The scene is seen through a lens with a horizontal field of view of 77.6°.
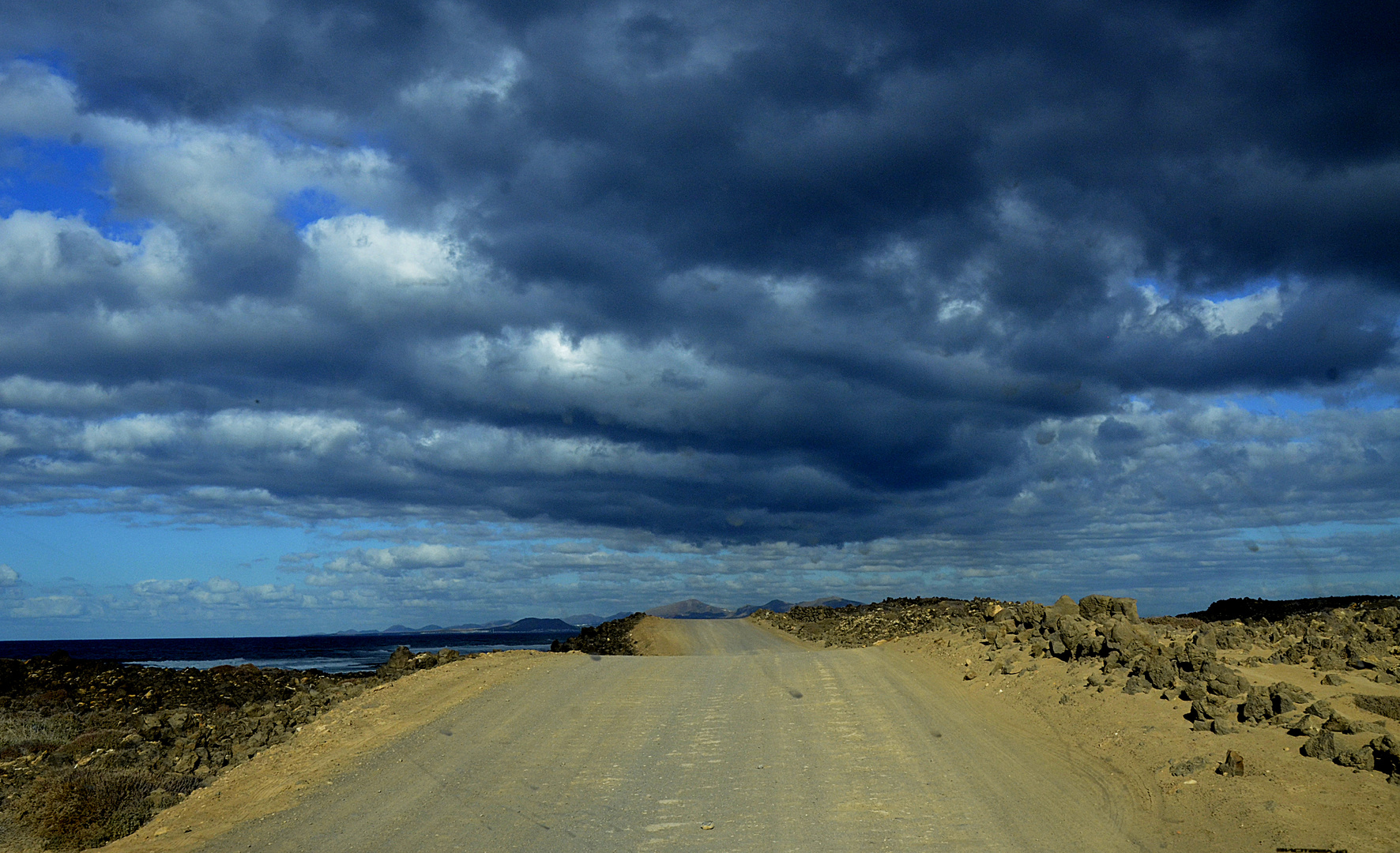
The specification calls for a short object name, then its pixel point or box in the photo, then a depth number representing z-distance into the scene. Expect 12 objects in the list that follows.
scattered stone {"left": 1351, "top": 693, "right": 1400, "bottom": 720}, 11.65
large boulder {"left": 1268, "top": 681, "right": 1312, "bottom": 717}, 12.23
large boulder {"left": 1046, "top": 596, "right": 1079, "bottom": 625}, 21.94
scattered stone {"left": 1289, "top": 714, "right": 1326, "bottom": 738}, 11.27
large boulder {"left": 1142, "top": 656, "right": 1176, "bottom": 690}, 14.59
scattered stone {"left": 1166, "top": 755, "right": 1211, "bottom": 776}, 11.26
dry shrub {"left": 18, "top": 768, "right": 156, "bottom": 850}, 11.45
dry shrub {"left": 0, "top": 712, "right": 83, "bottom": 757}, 20.56
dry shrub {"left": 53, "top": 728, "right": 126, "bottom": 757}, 18.00
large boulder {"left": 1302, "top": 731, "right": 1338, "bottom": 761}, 10.55
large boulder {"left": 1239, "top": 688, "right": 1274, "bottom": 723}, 12.23
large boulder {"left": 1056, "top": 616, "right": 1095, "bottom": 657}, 18.03
